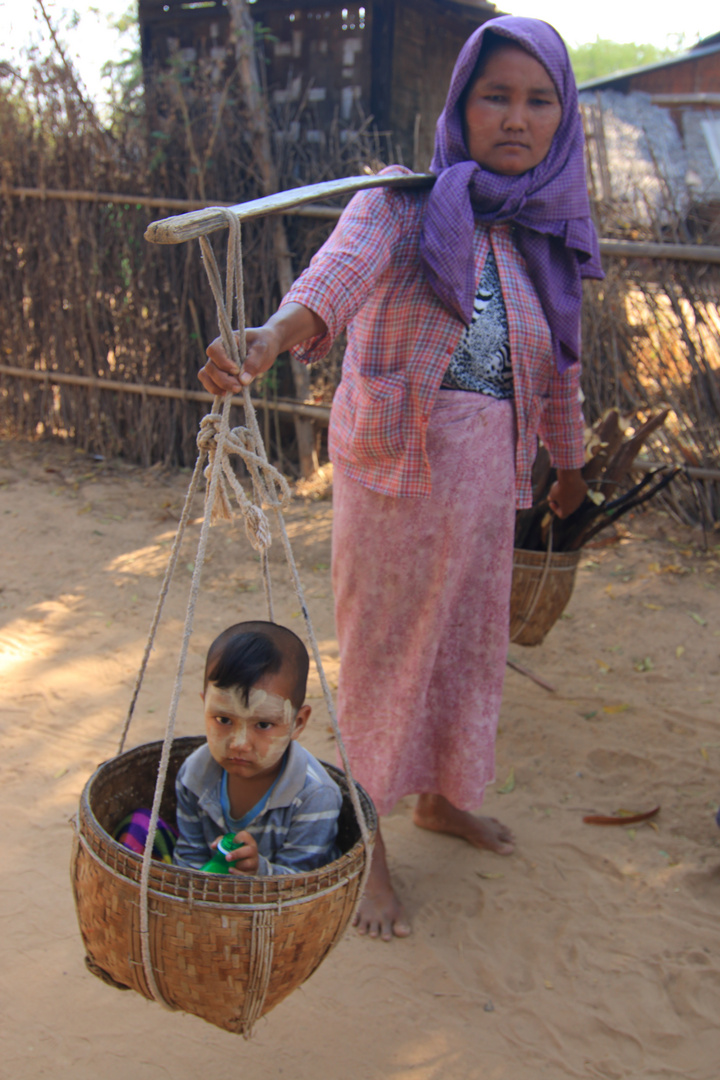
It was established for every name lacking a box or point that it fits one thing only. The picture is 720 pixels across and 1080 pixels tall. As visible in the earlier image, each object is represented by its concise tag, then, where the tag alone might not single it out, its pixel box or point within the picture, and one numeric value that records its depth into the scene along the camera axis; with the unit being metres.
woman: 1.90
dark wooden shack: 5.90
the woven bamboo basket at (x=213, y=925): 1.32
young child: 1.66
